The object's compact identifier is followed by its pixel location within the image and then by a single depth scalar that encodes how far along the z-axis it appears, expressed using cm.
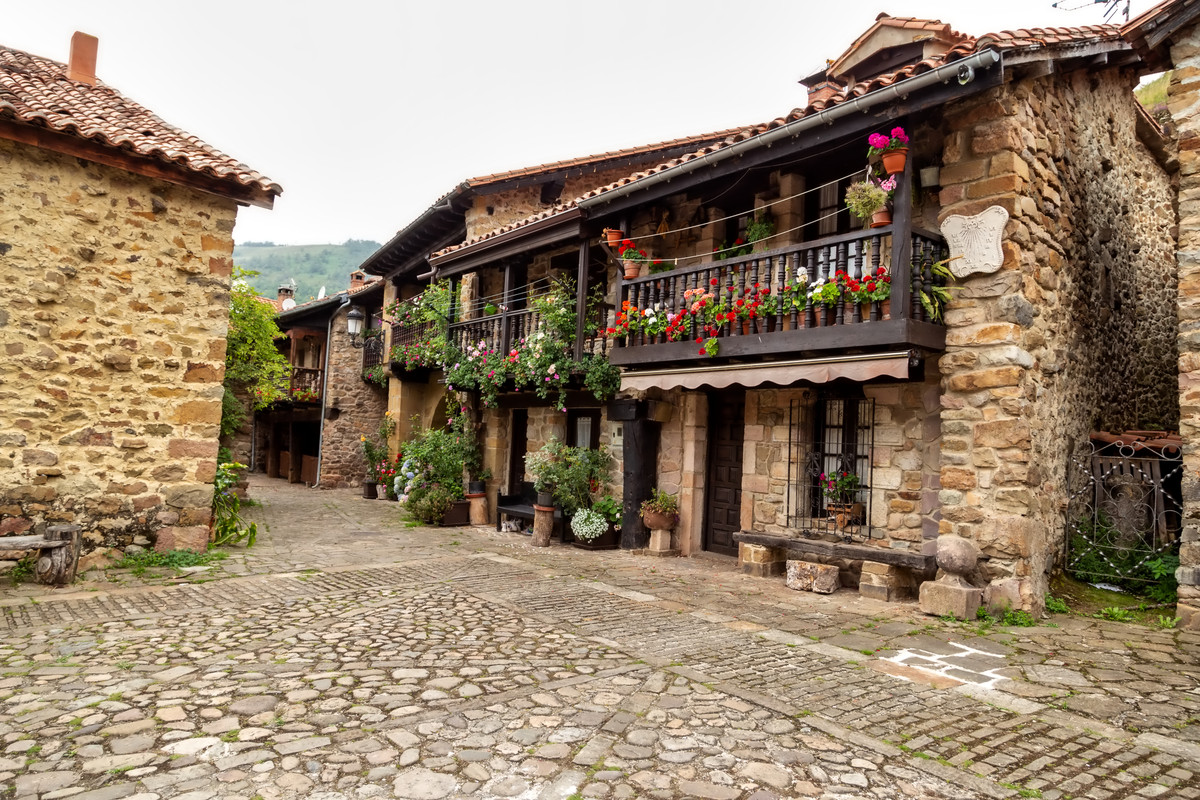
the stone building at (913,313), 628
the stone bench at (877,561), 659
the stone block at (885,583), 686
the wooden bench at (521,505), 1065
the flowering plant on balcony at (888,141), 640
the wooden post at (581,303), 1012
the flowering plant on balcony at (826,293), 671
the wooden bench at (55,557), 653
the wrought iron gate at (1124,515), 687
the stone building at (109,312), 687
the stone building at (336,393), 1950
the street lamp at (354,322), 1647
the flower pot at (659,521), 934
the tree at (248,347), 1124
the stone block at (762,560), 802
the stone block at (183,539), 769
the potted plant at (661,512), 933
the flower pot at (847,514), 771
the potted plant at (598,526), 984
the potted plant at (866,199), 646
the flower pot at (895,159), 638
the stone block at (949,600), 603
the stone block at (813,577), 720
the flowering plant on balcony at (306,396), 2003
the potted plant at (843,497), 774
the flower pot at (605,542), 988
